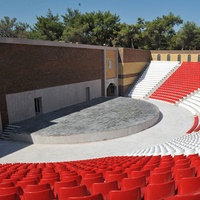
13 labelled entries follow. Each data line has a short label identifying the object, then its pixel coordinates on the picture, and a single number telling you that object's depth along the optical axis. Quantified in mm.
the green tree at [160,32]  46312
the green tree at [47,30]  45812
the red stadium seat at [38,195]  3518
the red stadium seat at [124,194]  3088
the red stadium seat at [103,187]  3832
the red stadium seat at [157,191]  3309
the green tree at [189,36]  45719
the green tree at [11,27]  57356
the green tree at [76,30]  43891
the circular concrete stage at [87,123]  14753
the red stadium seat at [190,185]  3389
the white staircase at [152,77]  29906
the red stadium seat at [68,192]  3607
